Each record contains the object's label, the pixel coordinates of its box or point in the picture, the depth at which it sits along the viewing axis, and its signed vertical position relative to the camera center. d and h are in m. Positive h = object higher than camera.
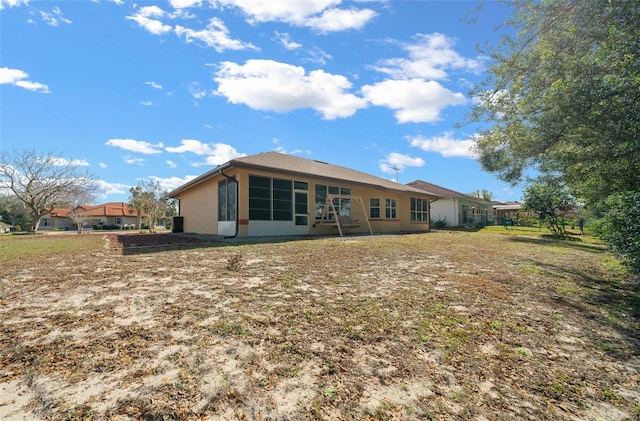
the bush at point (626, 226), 4.63 -0.05
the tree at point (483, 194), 60.56 +5.84
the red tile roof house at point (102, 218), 50.19 +0.88
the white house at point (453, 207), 27.97 +1.55
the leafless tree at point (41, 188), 25.57 +3.07
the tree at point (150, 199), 33.53 +3.04
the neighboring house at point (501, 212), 39.43 +1.57
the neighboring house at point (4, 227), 42.48 -0.51
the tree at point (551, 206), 15.68 +0.89
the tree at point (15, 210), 39.67 +1.83
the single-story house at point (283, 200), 11.65 +1.10
